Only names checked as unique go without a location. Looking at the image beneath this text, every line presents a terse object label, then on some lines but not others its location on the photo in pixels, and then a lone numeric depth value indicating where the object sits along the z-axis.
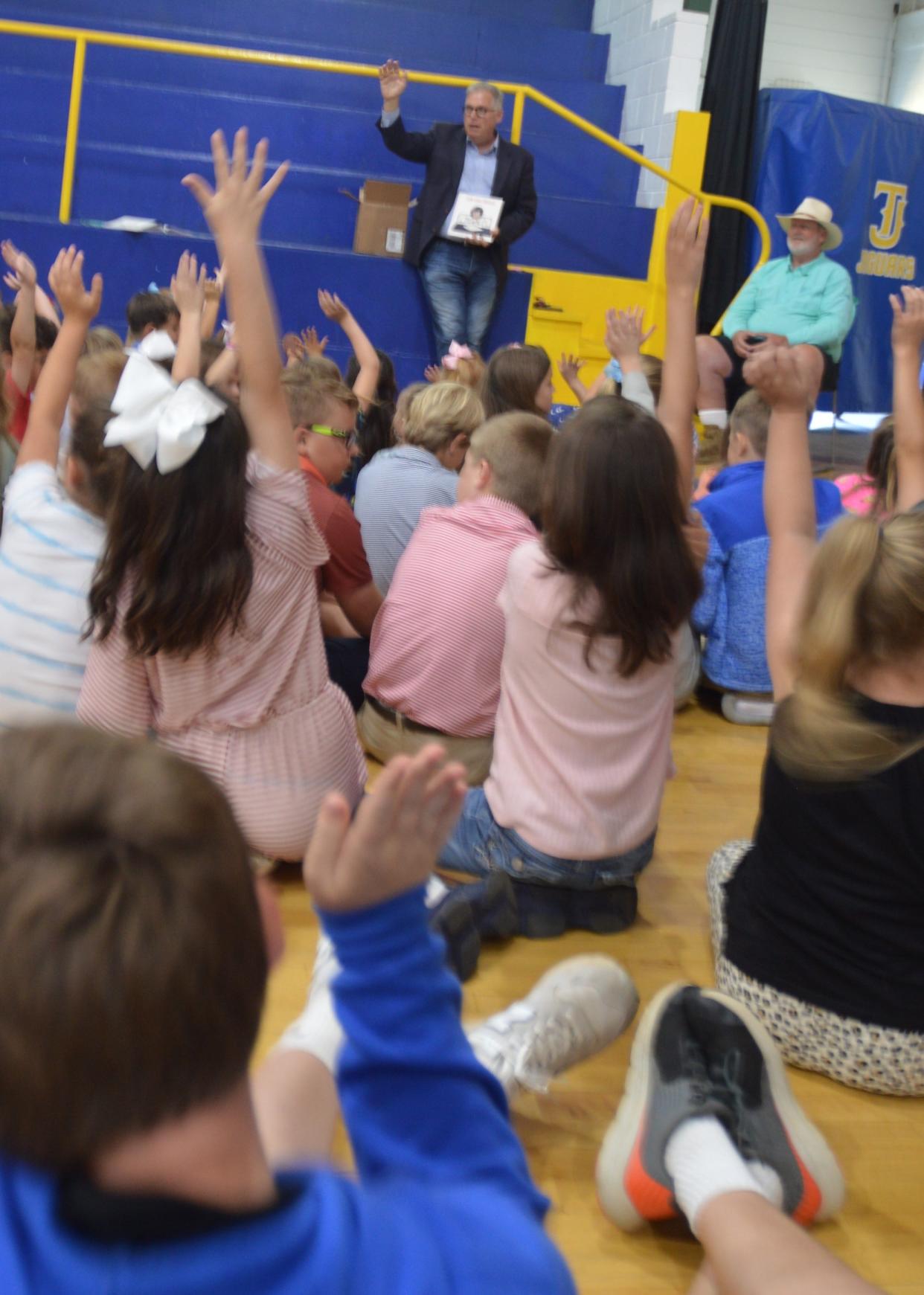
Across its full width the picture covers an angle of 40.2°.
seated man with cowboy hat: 5.83
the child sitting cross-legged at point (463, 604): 2.53
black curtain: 7.69
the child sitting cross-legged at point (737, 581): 3.38
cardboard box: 6.40
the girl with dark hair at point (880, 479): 2.66
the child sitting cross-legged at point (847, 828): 1.64
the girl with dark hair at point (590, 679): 2.01
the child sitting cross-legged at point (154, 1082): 0.56
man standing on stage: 5.96
